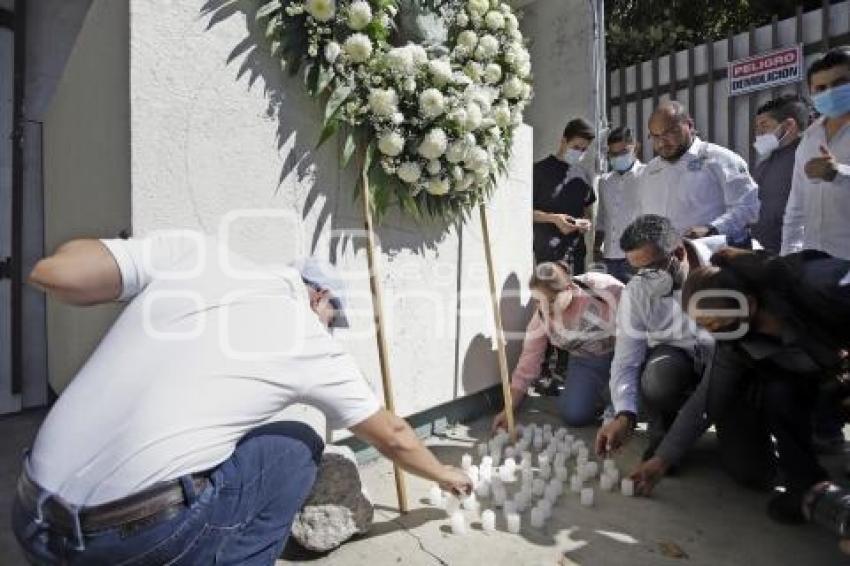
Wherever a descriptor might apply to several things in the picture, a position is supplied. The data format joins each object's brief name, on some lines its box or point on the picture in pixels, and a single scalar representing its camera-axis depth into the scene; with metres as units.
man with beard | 3.72
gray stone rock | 2.36
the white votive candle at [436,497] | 2.78
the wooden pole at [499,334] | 3.58
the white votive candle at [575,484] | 2.93
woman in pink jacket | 3.84
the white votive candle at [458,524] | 2.54
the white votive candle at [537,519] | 2.58
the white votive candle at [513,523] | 2.53
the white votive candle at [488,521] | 2.54
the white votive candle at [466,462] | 3.09
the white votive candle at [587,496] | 2.75
